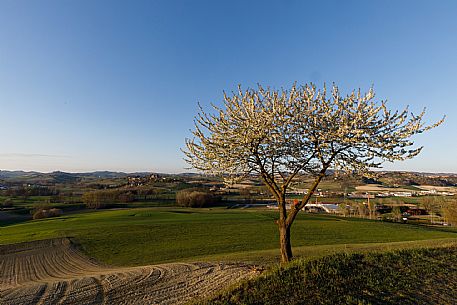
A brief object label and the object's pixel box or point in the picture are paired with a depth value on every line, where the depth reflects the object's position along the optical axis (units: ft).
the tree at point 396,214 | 269.64
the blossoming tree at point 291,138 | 39.88
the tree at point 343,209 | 308.19
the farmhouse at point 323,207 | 327.96
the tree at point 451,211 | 198.59
